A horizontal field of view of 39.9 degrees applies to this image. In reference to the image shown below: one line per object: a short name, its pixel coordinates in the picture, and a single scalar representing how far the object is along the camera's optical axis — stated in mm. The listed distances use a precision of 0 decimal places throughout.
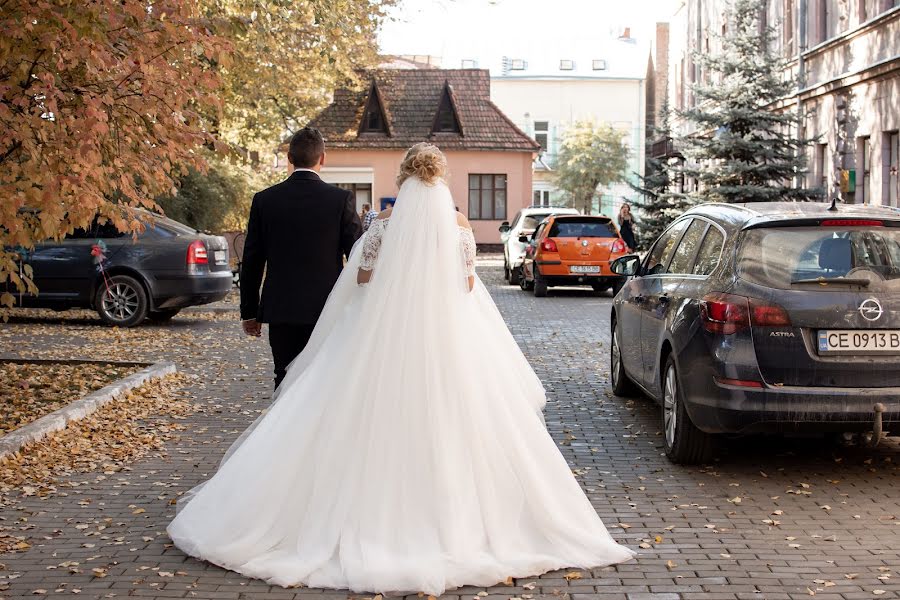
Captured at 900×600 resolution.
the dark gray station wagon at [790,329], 7227
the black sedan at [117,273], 18141
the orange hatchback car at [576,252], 25250
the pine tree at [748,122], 24750
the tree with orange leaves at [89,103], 8625
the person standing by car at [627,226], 28781
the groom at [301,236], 6957
